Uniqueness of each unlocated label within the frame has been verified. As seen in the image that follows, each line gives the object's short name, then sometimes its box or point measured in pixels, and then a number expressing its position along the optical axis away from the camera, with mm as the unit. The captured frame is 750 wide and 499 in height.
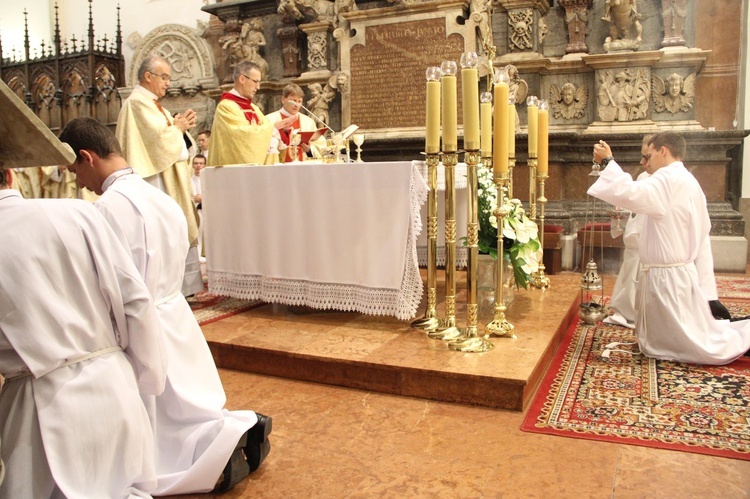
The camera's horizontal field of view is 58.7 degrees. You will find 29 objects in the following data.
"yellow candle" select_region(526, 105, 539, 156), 4906
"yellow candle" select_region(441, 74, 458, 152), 3641
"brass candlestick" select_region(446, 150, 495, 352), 3551
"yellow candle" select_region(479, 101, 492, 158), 4371
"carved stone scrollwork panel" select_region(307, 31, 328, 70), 8461
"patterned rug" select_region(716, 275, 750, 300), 5645
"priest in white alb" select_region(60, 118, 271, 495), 2328
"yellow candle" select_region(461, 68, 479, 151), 3502
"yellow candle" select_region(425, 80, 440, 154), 3863
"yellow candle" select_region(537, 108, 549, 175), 5055
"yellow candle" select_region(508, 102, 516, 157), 4422
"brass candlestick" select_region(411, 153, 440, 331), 3988
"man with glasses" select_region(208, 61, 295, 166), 5172
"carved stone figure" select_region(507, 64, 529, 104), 7116
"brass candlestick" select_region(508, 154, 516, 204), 4737
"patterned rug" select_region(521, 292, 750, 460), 2754
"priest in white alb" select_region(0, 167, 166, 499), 1676
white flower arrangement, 4156
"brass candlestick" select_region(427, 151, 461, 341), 3689
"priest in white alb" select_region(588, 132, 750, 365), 3773
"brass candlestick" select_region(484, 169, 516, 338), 3709
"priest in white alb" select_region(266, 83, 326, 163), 5293
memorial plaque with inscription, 7617
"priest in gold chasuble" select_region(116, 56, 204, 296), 4934
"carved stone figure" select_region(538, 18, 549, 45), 7414
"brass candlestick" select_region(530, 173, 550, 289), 5195
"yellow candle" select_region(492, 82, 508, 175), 3664
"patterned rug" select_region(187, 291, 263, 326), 4705
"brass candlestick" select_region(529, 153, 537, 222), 5043
